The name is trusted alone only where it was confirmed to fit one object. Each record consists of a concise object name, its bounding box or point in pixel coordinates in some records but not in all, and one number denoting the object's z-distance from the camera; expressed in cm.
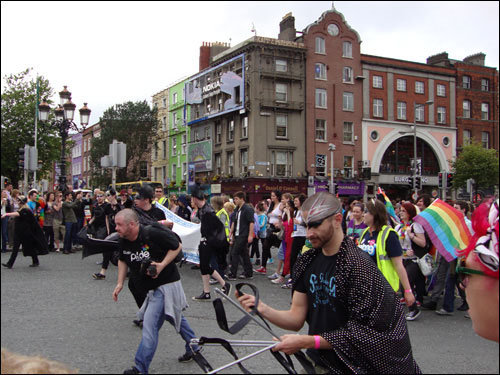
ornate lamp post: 1714
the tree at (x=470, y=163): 3369
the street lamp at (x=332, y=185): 3259
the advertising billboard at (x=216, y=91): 3931
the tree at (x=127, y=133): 5047
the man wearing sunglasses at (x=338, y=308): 221
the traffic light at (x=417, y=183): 2584
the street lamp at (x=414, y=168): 2819
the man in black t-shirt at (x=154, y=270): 461
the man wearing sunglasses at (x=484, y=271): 118
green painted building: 4922
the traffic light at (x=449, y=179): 2325
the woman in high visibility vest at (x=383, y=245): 550
